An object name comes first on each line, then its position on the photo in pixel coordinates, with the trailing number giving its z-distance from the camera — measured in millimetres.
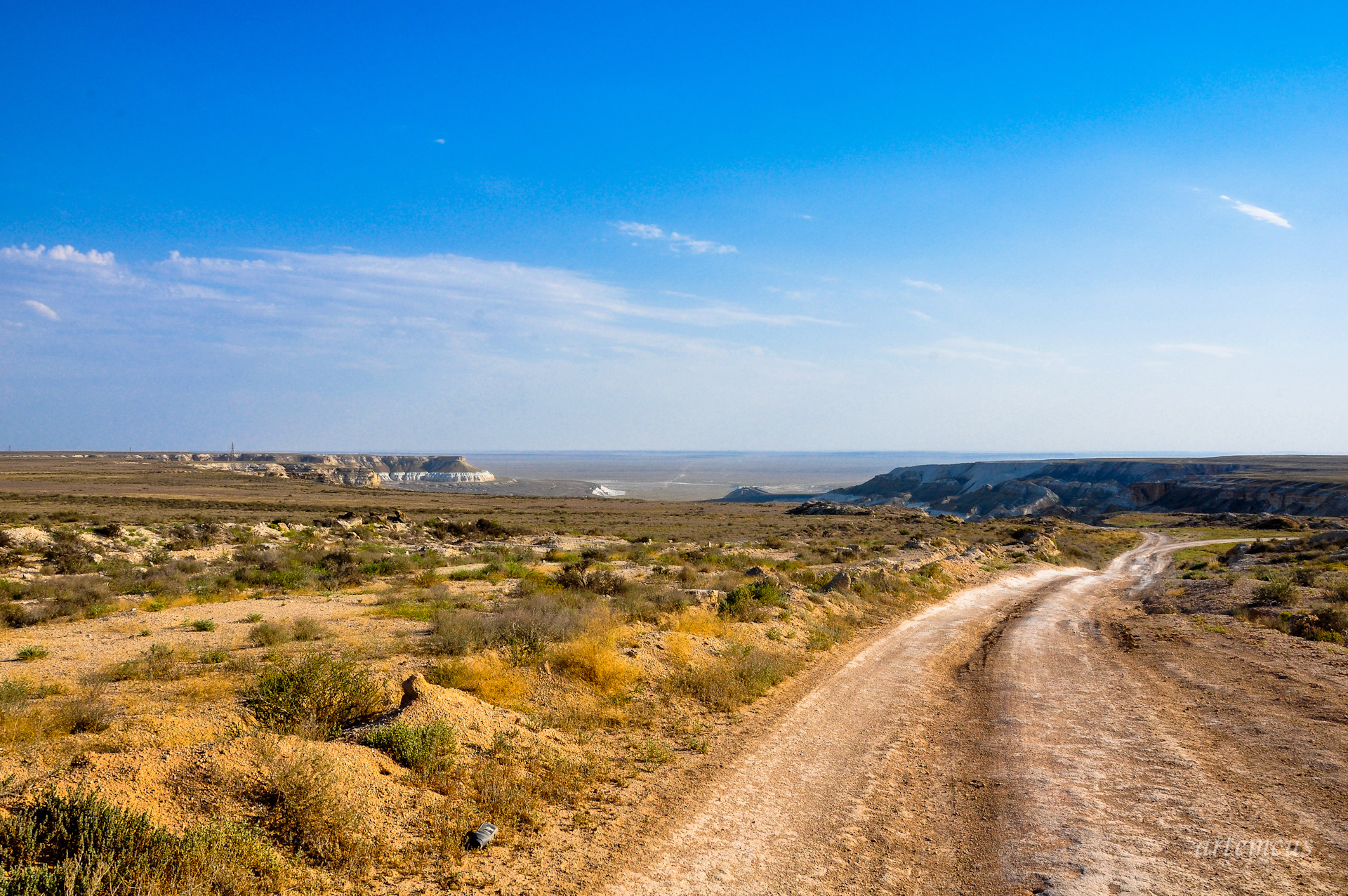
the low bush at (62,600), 14070
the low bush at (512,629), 11070
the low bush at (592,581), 19000
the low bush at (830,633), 14891
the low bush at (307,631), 12547
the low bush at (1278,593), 19547
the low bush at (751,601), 15758
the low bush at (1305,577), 23062
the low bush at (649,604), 14523
